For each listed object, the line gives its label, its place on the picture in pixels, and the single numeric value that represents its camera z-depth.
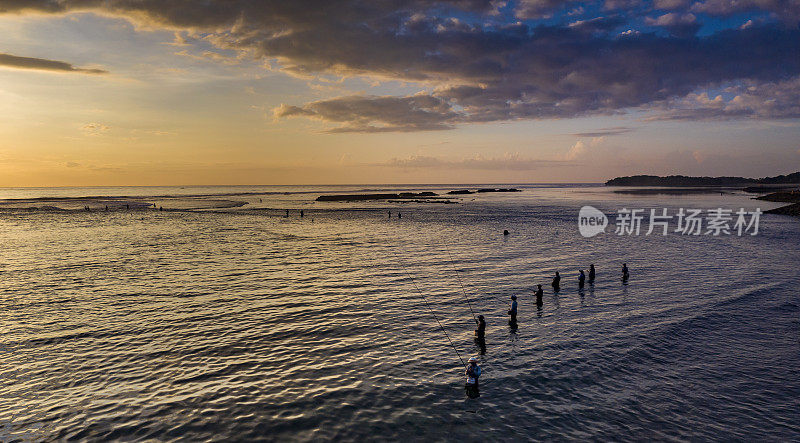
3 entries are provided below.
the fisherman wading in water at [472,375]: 16.61
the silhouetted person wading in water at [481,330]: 21.84
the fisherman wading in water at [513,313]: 24.73
